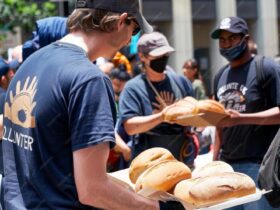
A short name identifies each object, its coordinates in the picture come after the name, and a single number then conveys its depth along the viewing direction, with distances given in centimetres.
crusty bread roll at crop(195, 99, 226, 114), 432
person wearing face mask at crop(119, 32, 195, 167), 504
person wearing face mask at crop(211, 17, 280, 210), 459
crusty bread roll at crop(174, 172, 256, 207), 315
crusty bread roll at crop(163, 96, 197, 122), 435
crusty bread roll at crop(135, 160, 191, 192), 338
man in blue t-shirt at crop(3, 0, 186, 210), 227
